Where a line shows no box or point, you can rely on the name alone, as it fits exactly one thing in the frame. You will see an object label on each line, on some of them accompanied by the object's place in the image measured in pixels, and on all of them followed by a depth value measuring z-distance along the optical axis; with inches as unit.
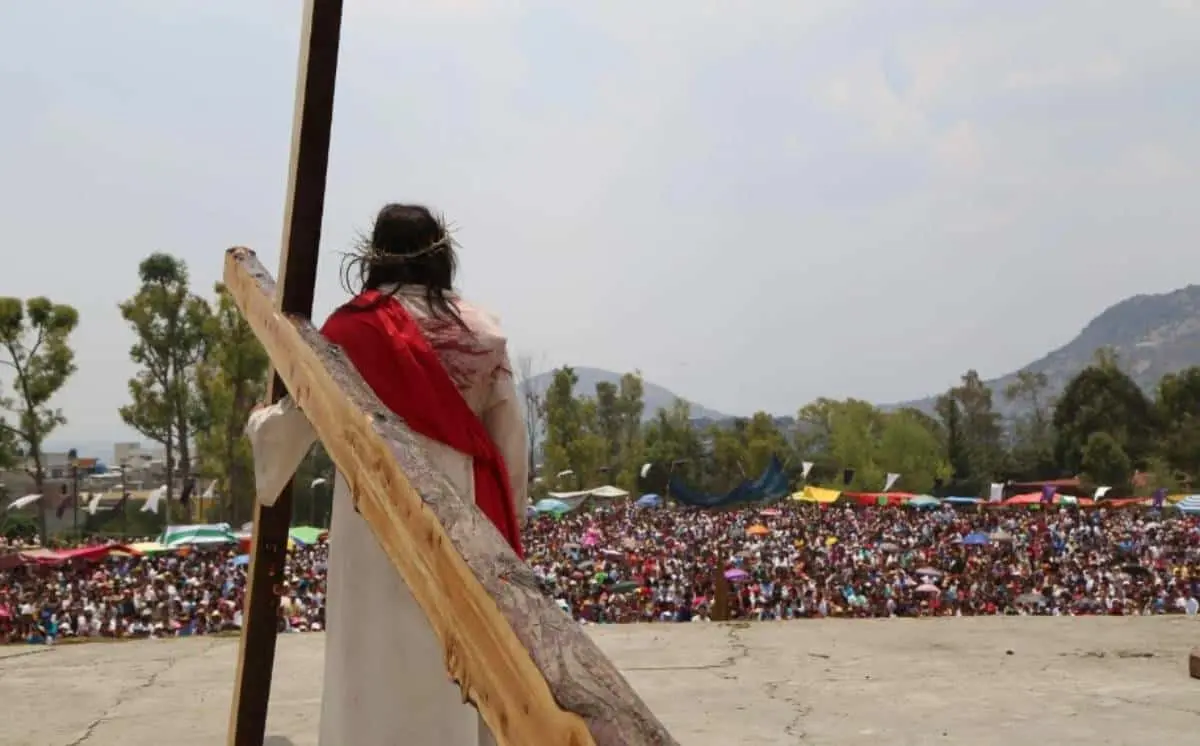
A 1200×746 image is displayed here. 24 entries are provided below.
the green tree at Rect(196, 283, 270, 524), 1498.5
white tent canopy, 2025.1
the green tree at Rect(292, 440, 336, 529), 1926.2
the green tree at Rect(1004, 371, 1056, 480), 2439.7
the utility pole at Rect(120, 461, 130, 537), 1844.0
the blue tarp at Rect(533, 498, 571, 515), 1722.4
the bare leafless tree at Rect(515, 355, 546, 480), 2593.5
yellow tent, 1946.4
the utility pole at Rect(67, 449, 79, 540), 1553.9
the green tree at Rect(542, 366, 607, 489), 2458.2
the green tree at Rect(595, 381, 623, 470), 3548.2
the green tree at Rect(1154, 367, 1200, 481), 2250.2
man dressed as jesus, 86.6
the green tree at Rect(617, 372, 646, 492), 3134.8
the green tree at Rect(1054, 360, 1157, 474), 2346.2
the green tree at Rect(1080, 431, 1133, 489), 2172.7
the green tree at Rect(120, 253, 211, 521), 1510.8
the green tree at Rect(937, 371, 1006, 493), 2647.6
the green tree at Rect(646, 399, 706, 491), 2819.9
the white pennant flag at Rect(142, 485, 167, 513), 1651.1
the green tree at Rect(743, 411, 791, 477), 2773.1
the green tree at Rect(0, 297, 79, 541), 1305.4
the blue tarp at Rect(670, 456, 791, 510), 1684.3
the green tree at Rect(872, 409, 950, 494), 2731.3
